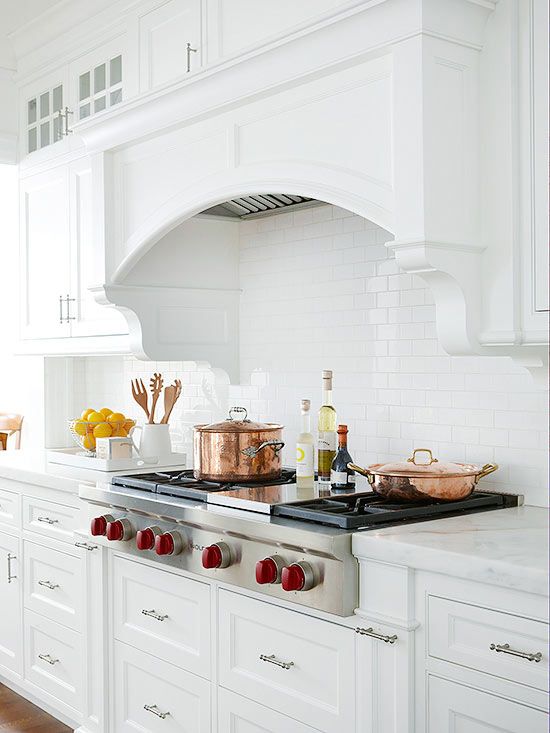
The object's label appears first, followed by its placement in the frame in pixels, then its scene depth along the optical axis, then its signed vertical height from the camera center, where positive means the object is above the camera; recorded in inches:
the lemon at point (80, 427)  154.4 -8.8
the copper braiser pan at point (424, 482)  101.8 -12.1
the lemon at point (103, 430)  151.6 -9.2
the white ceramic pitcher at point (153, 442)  150.0 -11.1
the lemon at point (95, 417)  153.6 -7.1
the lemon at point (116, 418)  153.1 -7.3
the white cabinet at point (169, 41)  132.0 +48.9
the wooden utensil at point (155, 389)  154.0 -2.6
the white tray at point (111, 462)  145.1 -14.1
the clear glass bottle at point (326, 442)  117.8 -8.8
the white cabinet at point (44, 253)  162.4 +21.8
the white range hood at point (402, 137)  93.0 +25.7
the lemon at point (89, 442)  153.7 -11.2
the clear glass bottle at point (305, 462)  116.1 -11.2
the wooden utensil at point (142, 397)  156.0 -4.0
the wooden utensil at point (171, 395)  158.2 -3.7
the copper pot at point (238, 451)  121.1 -10.2
